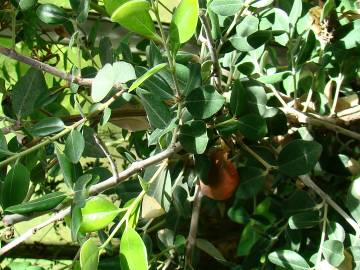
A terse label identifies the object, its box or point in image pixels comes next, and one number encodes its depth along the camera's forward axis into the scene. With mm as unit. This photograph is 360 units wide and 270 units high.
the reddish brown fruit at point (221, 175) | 717
